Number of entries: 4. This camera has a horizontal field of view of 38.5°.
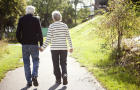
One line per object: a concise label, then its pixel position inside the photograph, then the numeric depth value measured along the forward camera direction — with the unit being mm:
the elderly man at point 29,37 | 5543
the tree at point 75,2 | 57891
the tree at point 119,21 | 8789
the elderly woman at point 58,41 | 5617
